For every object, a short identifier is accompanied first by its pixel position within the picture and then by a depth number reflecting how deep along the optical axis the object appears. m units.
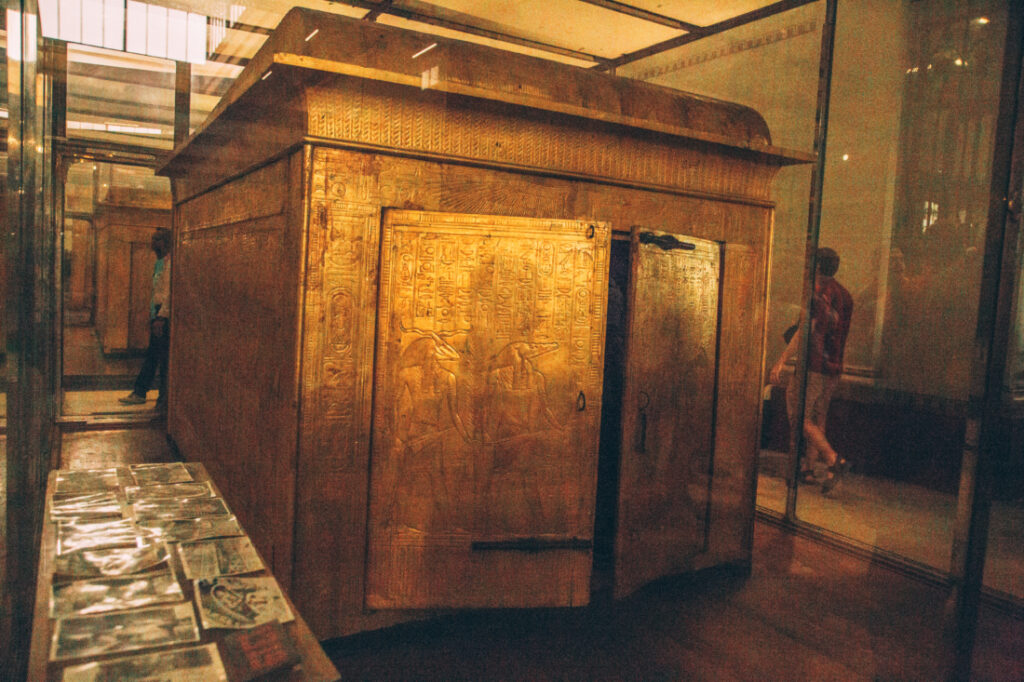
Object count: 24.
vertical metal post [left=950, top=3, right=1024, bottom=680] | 3.08
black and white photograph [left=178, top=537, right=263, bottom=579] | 1.88
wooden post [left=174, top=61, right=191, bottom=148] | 4.36
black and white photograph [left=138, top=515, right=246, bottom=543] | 2.07
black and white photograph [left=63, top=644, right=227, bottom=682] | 1.43
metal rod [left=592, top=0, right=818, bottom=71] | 4.19
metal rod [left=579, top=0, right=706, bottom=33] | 3.90
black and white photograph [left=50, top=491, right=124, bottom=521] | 2.15
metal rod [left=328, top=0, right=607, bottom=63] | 3.40
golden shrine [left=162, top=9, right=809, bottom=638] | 2.98
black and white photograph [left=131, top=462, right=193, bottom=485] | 2.52
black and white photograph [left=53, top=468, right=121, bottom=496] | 2.36
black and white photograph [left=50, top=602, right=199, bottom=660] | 1.51
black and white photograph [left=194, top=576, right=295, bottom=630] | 1.67
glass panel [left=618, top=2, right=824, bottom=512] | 4.49
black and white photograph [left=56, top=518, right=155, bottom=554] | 1.94
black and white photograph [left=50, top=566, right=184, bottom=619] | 1.65
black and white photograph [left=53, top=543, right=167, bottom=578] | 1.80
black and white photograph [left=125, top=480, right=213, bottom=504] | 2.36
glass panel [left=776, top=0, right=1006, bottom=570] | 4.09
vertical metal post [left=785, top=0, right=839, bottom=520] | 4.72
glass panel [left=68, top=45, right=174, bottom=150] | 3.90
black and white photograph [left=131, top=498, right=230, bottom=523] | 2.21
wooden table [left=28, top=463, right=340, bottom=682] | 1.45
